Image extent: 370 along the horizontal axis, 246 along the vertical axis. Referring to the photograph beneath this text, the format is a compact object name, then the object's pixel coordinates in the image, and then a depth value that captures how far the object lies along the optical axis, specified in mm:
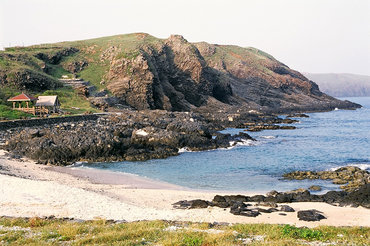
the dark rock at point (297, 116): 94131
